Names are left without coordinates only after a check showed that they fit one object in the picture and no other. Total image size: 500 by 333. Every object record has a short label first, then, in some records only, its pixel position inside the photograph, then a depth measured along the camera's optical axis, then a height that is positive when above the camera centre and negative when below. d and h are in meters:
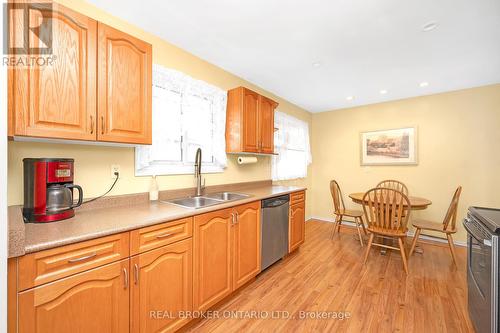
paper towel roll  2.60 +0.08
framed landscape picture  3.49 +0.35
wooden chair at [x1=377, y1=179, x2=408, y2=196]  3.46 -0.32
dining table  2.57 -0.47
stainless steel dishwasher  2.18 -0.72
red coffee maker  1.09 -0.13
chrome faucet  2.13 -0.07
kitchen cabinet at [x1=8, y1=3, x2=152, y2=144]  1.03 +0.47
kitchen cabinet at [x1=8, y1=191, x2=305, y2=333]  0.87 -0.62
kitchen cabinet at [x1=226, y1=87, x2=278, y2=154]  2.42 +0.54
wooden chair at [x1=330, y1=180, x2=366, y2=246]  3.17 -0.74
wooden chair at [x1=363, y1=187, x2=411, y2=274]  2.33 -0.64
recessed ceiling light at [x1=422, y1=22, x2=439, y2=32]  1.69 +1.17
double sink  2.00 -0.35
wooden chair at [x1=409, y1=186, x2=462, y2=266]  2.41 -0.74
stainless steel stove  1.13 -0.63
